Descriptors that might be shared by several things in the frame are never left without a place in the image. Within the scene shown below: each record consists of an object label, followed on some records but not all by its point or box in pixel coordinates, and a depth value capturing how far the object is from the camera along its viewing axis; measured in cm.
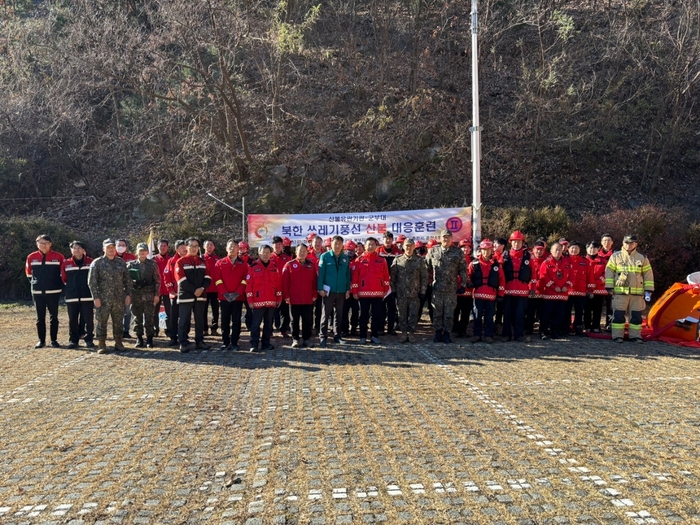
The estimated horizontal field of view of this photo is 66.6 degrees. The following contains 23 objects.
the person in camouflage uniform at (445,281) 975
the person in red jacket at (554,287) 1016
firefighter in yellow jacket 981
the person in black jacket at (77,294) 975
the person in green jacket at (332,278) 981
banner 1385
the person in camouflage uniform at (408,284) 995
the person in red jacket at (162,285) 1061
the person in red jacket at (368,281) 1000
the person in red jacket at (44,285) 980
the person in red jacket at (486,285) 981
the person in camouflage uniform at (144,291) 995
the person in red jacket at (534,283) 1019
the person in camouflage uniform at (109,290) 927
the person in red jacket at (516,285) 1000
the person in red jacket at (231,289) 942
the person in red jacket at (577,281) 1035
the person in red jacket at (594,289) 1063
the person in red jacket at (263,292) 923
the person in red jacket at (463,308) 1033
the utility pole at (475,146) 1280
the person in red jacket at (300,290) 970
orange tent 980
